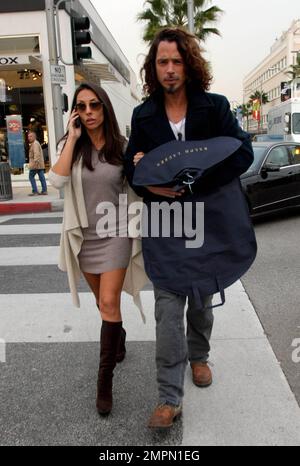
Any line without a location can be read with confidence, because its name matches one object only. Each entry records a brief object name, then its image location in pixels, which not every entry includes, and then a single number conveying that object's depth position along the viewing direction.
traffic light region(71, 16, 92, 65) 9.08
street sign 10.52
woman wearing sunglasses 2.61
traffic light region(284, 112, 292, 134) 20.12
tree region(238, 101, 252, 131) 100.81
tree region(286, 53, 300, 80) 71.94
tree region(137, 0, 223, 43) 24.23
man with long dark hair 2.35
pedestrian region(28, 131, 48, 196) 12.33
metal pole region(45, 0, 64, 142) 10.70
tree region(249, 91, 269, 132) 98.35
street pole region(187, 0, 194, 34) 17.66
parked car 8.07
